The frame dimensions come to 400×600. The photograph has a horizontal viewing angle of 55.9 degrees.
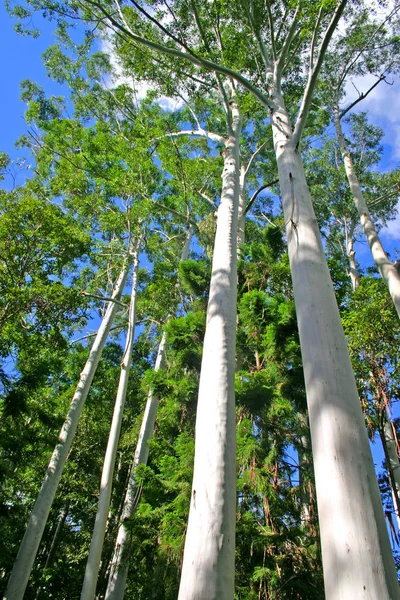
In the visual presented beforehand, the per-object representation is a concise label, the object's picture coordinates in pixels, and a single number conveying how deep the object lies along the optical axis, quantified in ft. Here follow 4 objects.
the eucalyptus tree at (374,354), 14.97
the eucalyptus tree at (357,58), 32.73
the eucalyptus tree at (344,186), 46.52
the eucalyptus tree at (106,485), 18.72
